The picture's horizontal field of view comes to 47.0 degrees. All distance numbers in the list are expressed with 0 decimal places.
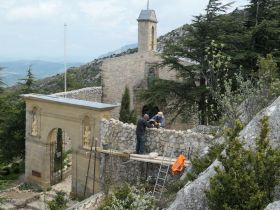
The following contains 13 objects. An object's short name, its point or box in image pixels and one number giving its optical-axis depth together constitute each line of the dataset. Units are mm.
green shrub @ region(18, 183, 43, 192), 13652
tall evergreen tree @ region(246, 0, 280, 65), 14300
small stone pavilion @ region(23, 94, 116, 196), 12121
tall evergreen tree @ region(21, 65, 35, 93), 19535
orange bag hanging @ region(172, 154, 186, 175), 9586
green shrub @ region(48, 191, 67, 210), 9739
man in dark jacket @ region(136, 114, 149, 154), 10742
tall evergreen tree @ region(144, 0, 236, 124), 14595
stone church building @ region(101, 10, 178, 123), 20068
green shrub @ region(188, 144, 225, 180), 7355
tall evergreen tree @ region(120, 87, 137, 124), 18493
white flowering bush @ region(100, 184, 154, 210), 7530
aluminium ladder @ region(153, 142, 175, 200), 10080
